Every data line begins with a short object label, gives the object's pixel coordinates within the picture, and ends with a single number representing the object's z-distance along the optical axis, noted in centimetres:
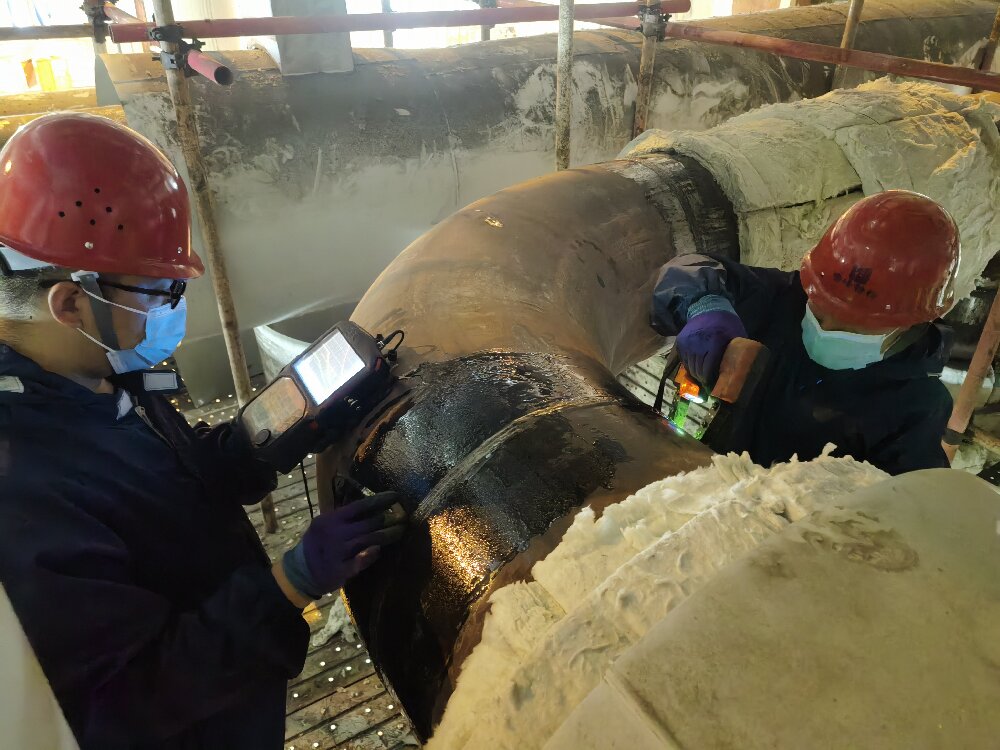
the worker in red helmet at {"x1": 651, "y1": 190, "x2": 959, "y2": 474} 138
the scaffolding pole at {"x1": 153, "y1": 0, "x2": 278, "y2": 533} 200
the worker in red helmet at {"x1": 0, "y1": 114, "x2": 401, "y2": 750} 90
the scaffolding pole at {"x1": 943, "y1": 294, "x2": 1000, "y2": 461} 222
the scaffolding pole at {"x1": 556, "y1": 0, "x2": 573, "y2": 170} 245
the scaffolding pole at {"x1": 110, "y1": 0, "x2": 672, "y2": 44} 204
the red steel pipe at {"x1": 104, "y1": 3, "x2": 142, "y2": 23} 280
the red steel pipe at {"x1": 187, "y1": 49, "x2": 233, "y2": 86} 181
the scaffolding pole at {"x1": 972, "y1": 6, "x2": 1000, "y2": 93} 388
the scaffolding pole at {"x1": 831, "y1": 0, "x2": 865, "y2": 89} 325
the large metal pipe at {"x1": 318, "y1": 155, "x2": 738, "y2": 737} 98
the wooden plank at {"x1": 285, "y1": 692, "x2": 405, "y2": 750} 209
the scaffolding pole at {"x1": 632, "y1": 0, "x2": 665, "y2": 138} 286
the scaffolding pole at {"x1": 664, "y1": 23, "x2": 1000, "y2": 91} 208
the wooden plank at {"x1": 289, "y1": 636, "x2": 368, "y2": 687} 233
